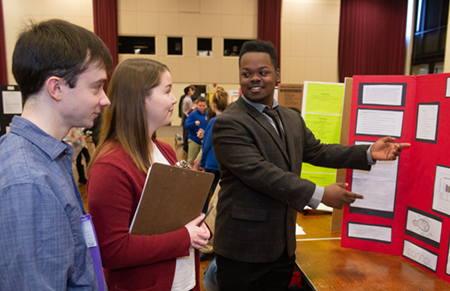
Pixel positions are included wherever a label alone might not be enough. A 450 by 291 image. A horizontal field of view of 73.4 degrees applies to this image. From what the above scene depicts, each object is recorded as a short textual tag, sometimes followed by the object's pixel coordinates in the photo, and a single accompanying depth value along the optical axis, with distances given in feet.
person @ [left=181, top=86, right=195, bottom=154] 25.72
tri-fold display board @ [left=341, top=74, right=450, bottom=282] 4.90
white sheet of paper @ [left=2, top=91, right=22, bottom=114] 14.20
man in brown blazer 4.24
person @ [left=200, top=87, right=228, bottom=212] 11.62
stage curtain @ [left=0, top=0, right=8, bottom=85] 31.94
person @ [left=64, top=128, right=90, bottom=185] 15.75
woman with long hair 3.01
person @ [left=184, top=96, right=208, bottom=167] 18.15
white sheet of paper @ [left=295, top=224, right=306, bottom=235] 6.74
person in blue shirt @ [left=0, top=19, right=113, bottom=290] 1.91
